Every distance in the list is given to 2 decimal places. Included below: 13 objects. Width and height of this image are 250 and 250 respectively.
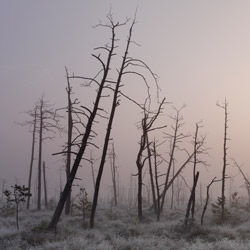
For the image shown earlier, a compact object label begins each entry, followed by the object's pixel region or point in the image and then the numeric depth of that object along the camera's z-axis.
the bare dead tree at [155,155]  24.55
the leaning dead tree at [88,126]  13.68
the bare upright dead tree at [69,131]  22.67
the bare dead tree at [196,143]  23.42
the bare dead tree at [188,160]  24.78
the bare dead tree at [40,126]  31.90
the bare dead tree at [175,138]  26.89
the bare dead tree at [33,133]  32.03
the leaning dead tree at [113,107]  15.16
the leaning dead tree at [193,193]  18.27
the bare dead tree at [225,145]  23.29
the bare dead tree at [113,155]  47.97
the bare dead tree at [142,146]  19.27
